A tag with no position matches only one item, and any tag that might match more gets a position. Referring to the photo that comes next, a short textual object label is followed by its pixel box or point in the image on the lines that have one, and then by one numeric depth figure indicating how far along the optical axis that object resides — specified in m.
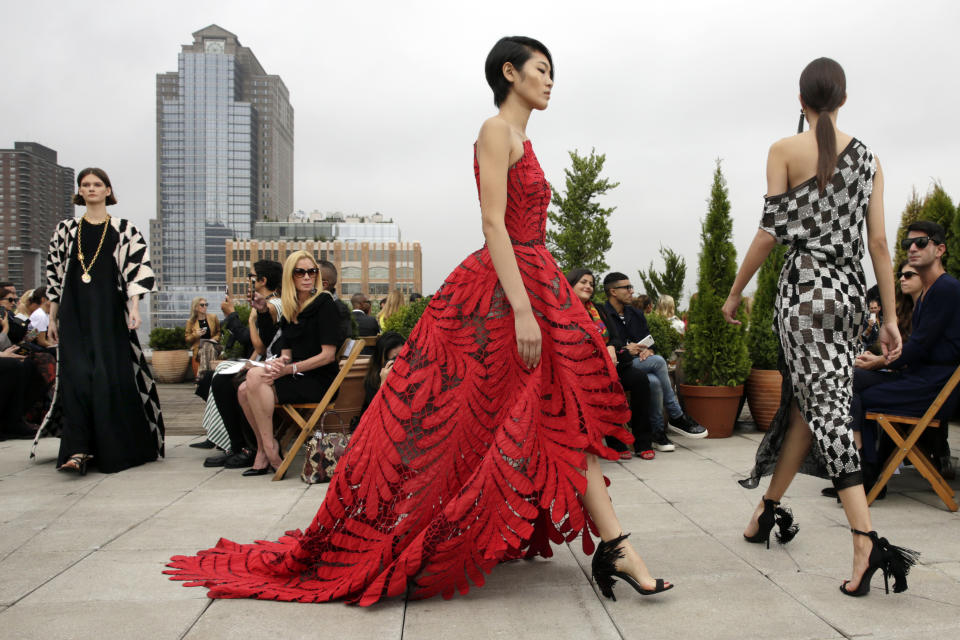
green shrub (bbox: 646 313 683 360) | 7.04
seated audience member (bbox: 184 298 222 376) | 13.02
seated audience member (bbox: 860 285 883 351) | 6.35
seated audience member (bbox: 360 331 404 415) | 5.49
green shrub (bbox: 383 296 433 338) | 6.98
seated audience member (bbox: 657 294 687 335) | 10.54
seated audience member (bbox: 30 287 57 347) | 9.38
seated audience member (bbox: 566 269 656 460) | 5.82
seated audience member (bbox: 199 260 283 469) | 5.36
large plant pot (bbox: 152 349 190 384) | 13.85
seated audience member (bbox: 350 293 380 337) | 9.22
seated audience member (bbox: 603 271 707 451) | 6.29
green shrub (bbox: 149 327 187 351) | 14.20
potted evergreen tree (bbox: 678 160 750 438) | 6.62
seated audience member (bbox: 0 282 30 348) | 7.67
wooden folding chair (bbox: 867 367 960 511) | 3.68
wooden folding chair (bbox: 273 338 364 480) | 4.76
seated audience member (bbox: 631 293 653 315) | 10.65
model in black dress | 5.18
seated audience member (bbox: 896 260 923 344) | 4.28
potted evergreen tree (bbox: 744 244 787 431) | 6.77
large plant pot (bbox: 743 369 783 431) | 6.73
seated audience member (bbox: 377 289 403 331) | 9.34
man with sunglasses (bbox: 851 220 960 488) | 3.91
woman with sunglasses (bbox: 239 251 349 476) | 4.99
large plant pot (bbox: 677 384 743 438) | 6.63
